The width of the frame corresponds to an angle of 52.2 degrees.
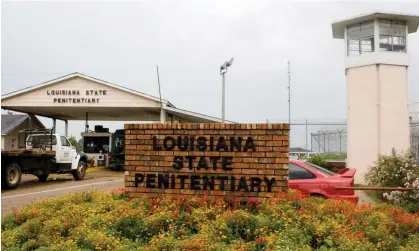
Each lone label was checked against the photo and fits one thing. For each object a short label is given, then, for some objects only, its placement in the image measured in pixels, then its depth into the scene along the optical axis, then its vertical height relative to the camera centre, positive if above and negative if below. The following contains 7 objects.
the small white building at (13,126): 28.42 +1.42
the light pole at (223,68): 17.90 +3.44
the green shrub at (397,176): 10.02 -0.70
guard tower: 18.11 +2.70
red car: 9.07 -0.66
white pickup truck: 16.23 -0.49
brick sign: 6.13 -0.15
